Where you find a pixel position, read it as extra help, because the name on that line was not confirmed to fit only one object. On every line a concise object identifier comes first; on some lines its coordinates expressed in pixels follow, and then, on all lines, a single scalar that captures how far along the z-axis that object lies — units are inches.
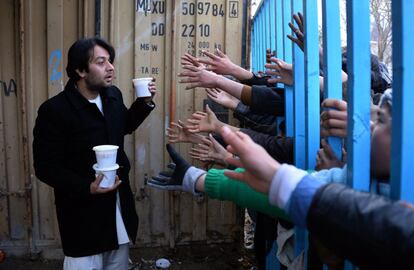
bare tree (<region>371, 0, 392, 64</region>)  304.4
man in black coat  96.9
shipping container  142.1
